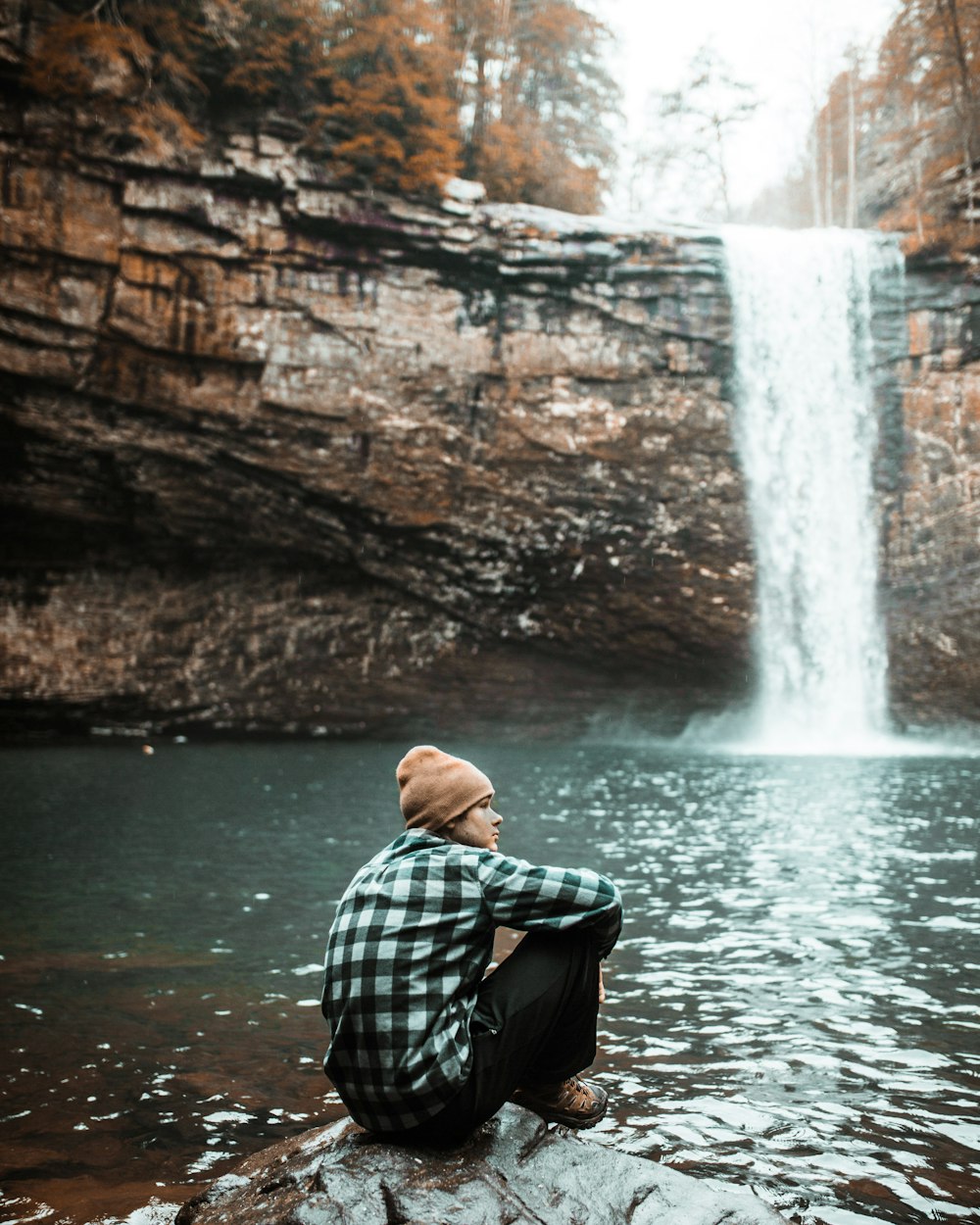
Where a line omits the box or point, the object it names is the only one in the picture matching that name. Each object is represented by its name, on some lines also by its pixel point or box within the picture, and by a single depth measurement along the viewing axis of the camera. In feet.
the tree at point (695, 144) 98.32
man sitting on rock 8.16
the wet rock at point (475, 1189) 7.79
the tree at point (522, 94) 64.44
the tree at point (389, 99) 55.11
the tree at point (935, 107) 62.08
